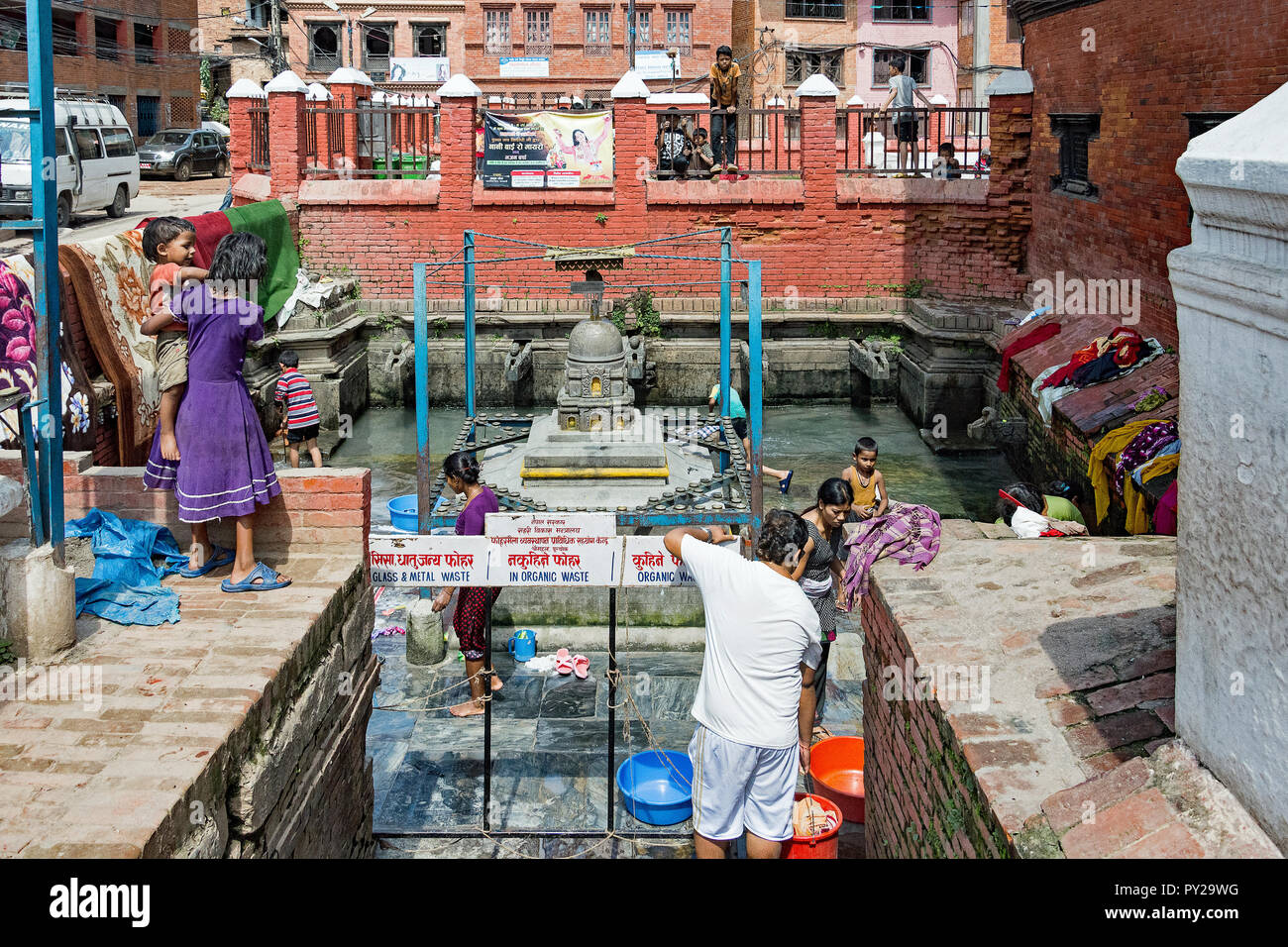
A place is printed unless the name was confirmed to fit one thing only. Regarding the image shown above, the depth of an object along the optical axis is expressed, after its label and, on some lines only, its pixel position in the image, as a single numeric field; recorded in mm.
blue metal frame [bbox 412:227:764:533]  9312
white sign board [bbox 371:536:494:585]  5699
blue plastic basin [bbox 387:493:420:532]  11070
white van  22667
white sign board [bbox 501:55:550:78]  38219
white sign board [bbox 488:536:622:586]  5652
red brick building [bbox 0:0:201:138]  37094
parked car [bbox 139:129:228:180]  33031
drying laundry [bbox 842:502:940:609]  6133
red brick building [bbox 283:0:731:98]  37719
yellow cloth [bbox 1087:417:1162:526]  10203
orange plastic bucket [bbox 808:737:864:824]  6887
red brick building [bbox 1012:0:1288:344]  10930
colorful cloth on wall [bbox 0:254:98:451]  6557
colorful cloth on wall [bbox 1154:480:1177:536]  8305
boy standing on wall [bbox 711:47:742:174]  19234
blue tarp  5512
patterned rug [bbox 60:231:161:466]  10016
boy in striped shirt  12039
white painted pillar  3379
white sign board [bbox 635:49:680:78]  36344
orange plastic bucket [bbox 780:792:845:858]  5727
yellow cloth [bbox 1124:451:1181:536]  9273
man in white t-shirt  4570
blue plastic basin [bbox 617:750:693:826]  6543
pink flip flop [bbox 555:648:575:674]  8750
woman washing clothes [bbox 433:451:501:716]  7742
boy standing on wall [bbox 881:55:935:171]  20516
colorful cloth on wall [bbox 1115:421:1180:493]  9695
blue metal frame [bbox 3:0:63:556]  4922
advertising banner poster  18500
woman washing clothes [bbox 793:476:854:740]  6910
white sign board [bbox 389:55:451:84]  40281
